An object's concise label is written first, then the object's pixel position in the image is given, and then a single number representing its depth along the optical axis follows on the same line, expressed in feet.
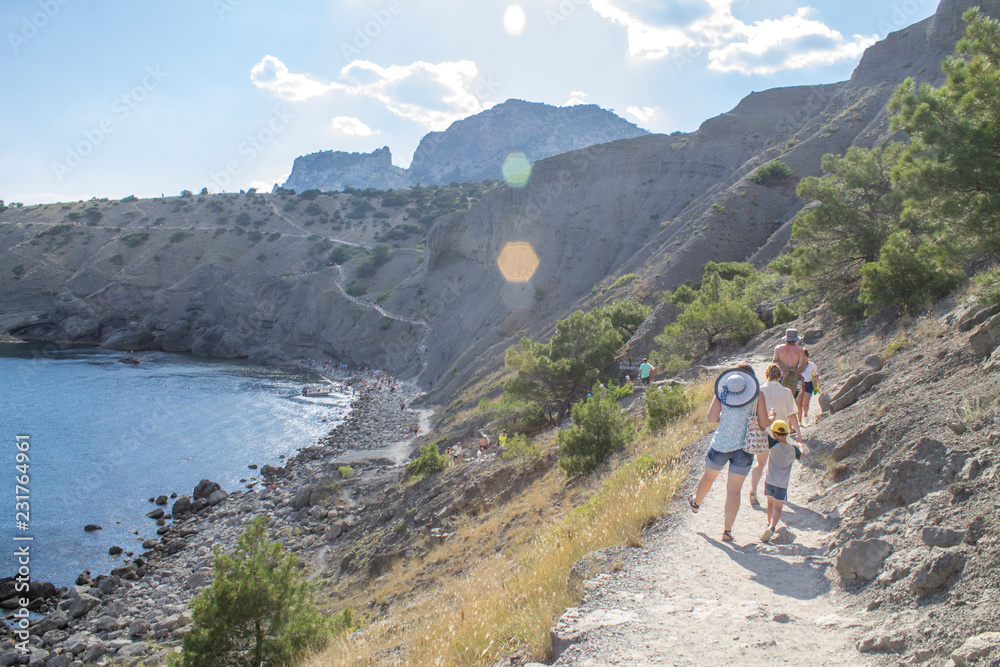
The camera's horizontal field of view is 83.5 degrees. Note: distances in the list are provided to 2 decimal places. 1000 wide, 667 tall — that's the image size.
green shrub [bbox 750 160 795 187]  124.57
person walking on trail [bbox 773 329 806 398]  28.37
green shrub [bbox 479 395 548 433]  74.84
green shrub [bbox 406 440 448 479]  67.67
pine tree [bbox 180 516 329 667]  30.17
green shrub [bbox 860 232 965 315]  33.06
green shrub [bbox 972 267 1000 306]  24.03
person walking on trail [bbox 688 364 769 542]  19.07
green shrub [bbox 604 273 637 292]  125.83
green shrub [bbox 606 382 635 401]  57.67
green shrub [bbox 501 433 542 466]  51.54
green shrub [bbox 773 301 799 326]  56.65
